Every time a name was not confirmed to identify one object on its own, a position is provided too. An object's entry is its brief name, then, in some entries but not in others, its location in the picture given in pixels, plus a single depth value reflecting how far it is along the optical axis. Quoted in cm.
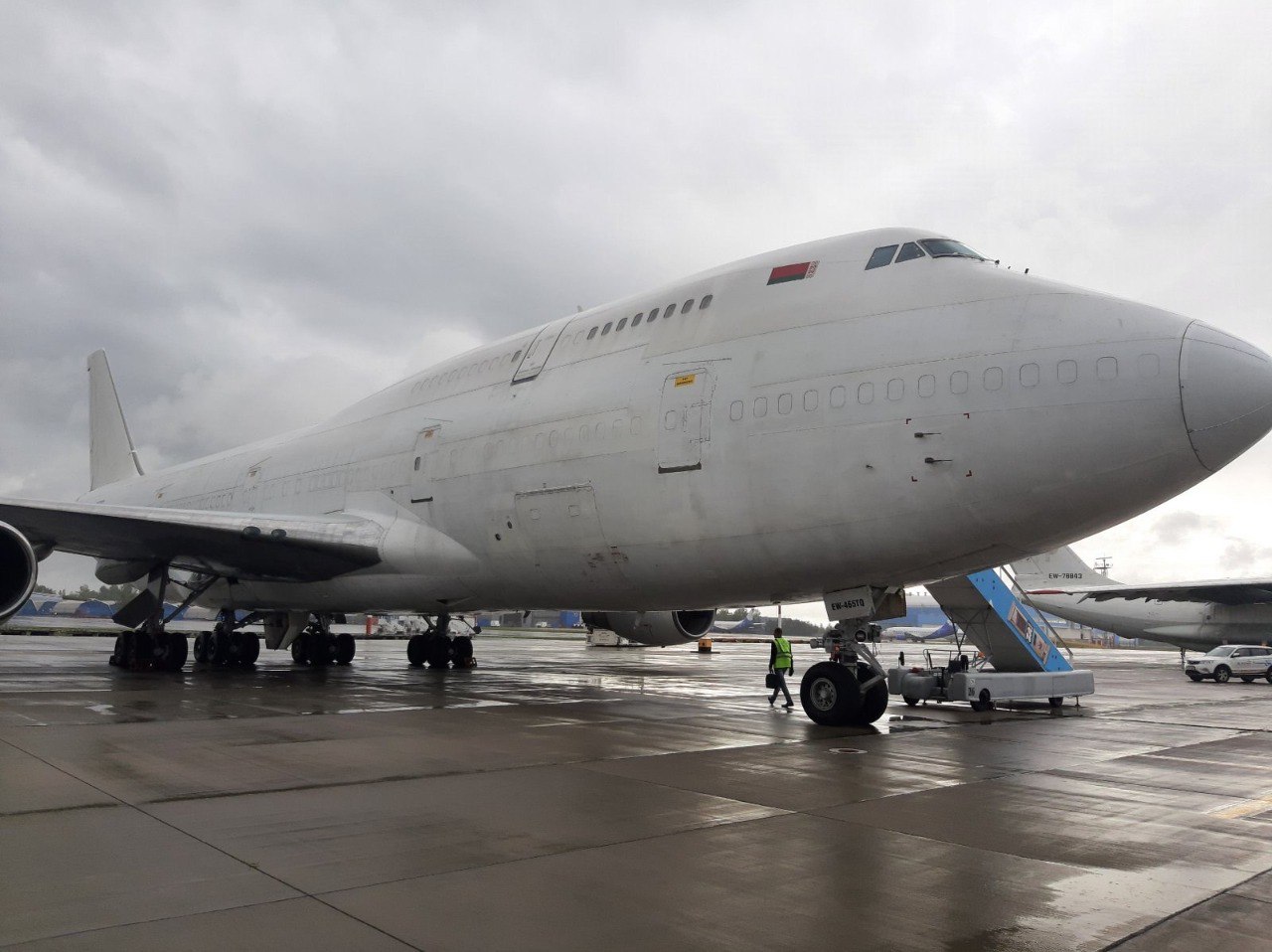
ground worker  1301
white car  2630
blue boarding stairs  1381
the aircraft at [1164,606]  3225
